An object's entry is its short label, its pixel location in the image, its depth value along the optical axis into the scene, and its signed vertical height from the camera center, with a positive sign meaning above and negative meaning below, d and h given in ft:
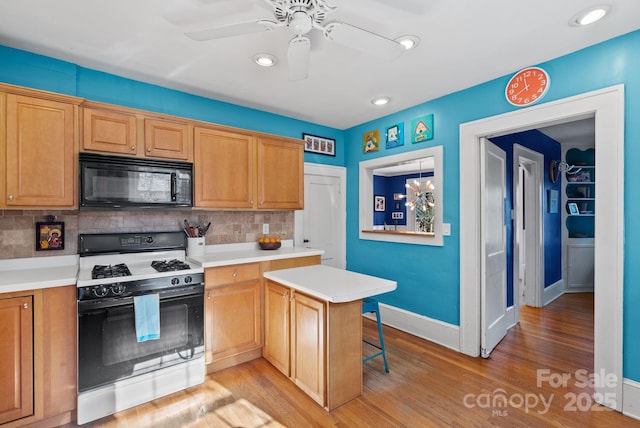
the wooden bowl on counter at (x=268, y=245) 10.99 -1.12
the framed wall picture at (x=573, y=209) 16.75 +0.18
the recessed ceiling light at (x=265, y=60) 7.73 +4.01
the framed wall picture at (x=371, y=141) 12.79 +3.08
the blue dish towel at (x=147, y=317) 7.04 -2.37
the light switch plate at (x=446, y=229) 10.24 -0.54
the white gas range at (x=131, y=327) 6.66 -2.63
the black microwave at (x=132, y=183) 7.51 +0.86
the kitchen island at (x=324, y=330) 6.73 -2.74
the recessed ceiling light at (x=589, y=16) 5.92 +3.94
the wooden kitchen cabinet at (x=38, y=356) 5.99 -2.89
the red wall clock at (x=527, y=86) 7.98 +3.41
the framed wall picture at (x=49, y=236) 7.68 -0.52
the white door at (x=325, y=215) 13.16 -0.05
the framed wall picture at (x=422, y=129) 10.78 +3.06
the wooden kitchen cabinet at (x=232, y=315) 8.38 -2.88
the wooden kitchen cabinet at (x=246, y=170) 9.36 +1.48
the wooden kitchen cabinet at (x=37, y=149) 6.66 +1.53
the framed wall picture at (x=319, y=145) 13.12 +3.08
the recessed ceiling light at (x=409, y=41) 6.92 +3.98
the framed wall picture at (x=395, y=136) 11.79 +3.06
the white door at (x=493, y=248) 9.46 -1.17
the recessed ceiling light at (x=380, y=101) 10.62 +4.00
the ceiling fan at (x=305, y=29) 5.21 +3.26
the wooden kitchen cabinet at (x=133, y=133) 7.67 +2.20
